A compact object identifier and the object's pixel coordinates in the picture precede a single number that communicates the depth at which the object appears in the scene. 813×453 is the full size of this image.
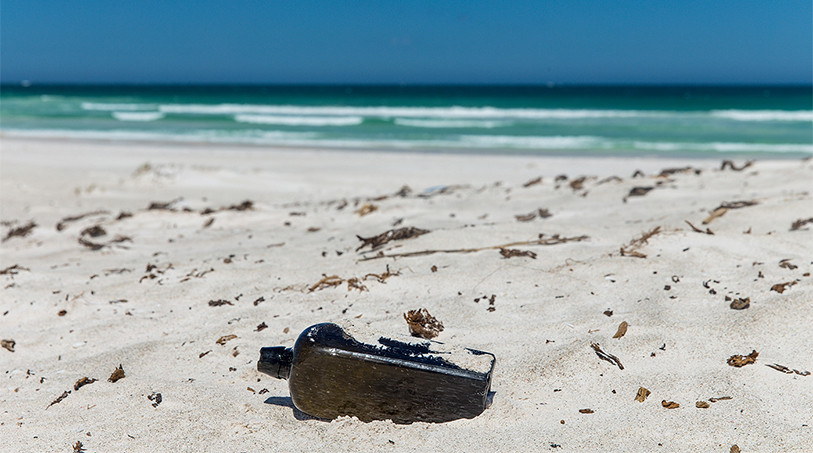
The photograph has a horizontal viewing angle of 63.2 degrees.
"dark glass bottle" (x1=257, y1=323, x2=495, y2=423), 1.80
